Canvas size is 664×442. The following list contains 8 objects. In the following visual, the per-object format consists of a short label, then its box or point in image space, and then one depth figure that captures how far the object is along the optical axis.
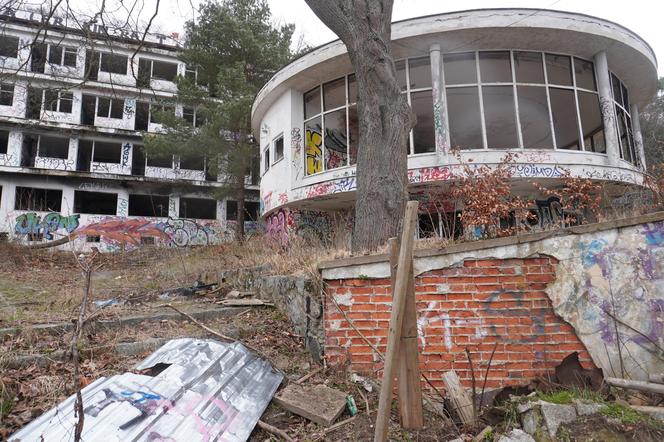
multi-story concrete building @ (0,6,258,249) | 20.62
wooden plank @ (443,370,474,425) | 2.94
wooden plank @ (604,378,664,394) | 2.61
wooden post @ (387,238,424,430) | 2.53
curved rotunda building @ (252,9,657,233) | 9.38
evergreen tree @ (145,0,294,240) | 16.64
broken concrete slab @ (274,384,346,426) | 2.87
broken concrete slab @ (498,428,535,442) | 2.57
